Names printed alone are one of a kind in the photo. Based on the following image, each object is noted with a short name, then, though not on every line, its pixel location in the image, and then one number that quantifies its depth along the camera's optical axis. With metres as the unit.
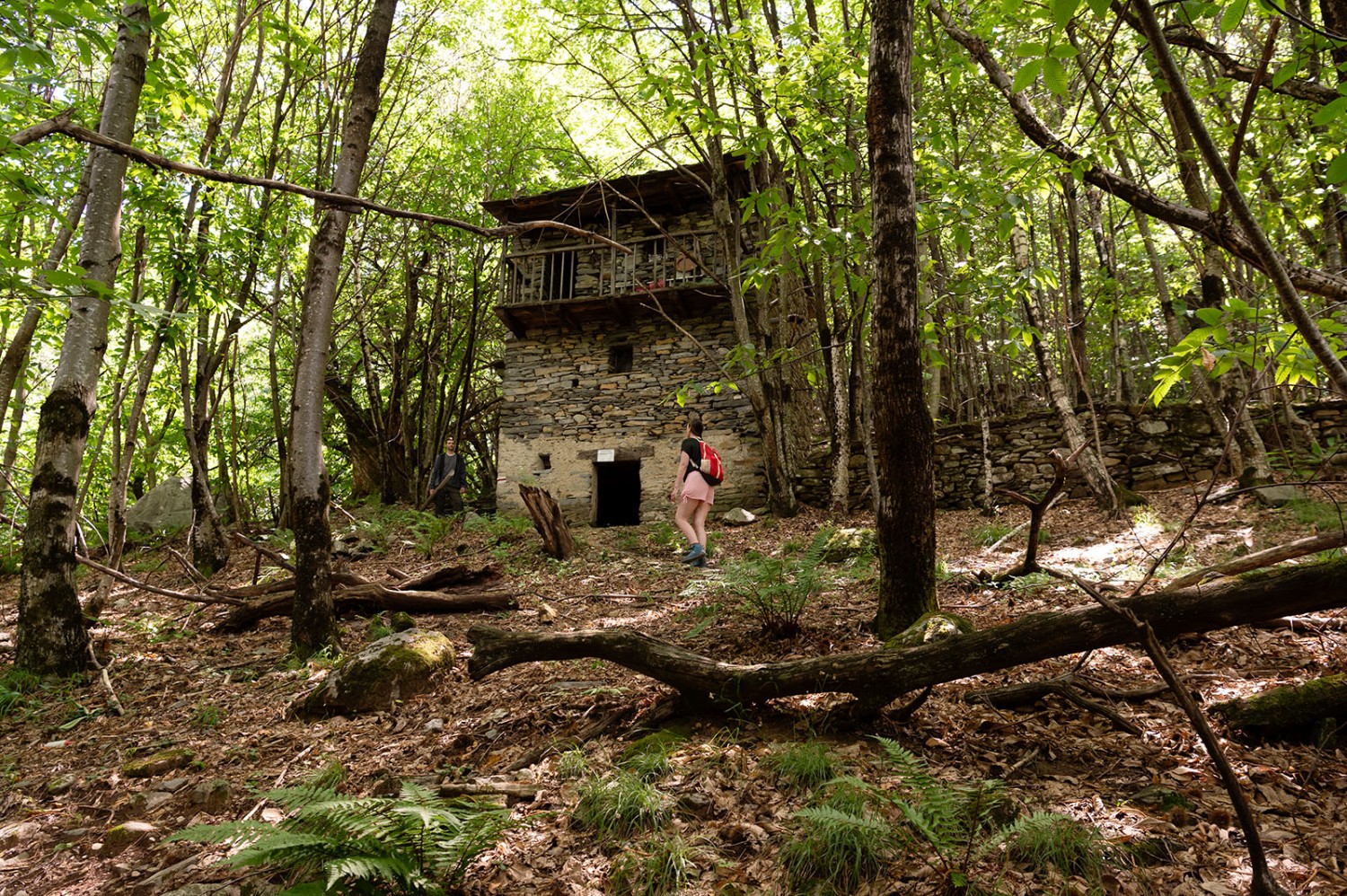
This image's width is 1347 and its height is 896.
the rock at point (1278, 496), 7.02
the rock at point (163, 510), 13.34
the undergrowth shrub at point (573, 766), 2.95
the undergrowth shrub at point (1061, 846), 2.05
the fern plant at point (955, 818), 2.03
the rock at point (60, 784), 3.48
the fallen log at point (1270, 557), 3.09
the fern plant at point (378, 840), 2.04
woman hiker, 7.86
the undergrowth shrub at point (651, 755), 2.83
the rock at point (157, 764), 3.56
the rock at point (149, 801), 3.18
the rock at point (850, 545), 7.18
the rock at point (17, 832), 3.01
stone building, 12.74
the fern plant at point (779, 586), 4.14
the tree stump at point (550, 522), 8.64
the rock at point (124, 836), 2.88
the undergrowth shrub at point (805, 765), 2.65
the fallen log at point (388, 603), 6.09
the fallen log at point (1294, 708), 2.64
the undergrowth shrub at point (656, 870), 2.21
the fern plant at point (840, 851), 2.11
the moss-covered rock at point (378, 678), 4.09
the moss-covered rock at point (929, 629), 3.35
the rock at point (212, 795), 3.14
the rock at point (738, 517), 10.76
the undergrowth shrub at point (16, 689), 4.41
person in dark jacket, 12.31
